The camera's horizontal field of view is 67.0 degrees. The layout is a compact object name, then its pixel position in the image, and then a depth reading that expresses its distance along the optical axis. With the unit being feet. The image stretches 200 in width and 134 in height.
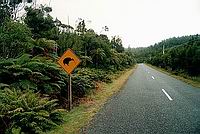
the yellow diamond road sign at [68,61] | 18.75
